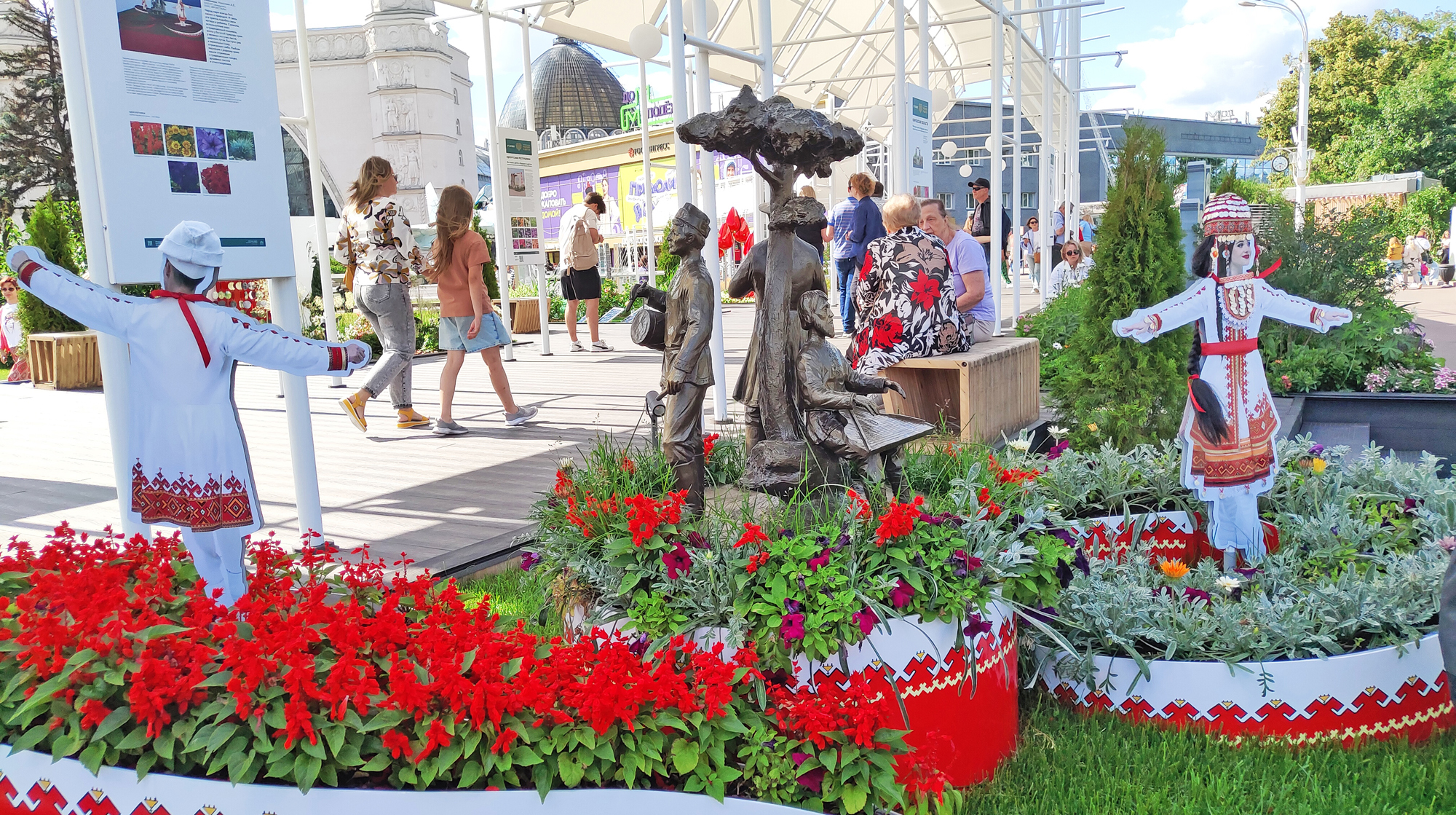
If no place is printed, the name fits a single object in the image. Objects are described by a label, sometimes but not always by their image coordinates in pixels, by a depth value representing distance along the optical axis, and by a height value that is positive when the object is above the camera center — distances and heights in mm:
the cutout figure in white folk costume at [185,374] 2863 -168
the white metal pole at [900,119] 8862 +1462
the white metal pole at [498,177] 11367 +1469
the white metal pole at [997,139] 11117 +1549
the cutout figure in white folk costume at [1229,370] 3781 -405
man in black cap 13164 +828
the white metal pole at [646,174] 13452 +1761
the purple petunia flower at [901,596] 2643 -840
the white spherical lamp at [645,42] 8812 +2266
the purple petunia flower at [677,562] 2773 -757
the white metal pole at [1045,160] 16094 +2081
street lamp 24062 +3163
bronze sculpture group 3334 -195
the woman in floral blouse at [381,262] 7176 +332
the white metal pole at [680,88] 6090 +1274
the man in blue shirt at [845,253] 9672 +313
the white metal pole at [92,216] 3299 +360
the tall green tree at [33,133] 31516 +6232
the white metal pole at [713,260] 6484 +205
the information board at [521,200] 12094 +1244
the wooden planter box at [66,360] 11258 -420
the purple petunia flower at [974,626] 2699 -952
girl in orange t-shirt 7406 +32
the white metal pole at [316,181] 9516 +1332
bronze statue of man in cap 3320 -183
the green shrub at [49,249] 11945 +909
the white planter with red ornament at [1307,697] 3049 -1358
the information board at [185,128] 3328 +673
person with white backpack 11711 +552
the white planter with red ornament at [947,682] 2588 -1105
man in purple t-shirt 7246 +15
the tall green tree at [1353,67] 42812 +8434
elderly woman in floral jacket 6121 -110
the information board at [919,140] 9219 +1352
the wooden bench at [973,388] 6023 -716
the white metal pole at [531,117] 11335 +2315
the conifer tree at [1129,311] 5113 -232
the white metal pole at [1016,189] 13023 +1542
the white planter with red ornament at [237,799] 2186 -1085
